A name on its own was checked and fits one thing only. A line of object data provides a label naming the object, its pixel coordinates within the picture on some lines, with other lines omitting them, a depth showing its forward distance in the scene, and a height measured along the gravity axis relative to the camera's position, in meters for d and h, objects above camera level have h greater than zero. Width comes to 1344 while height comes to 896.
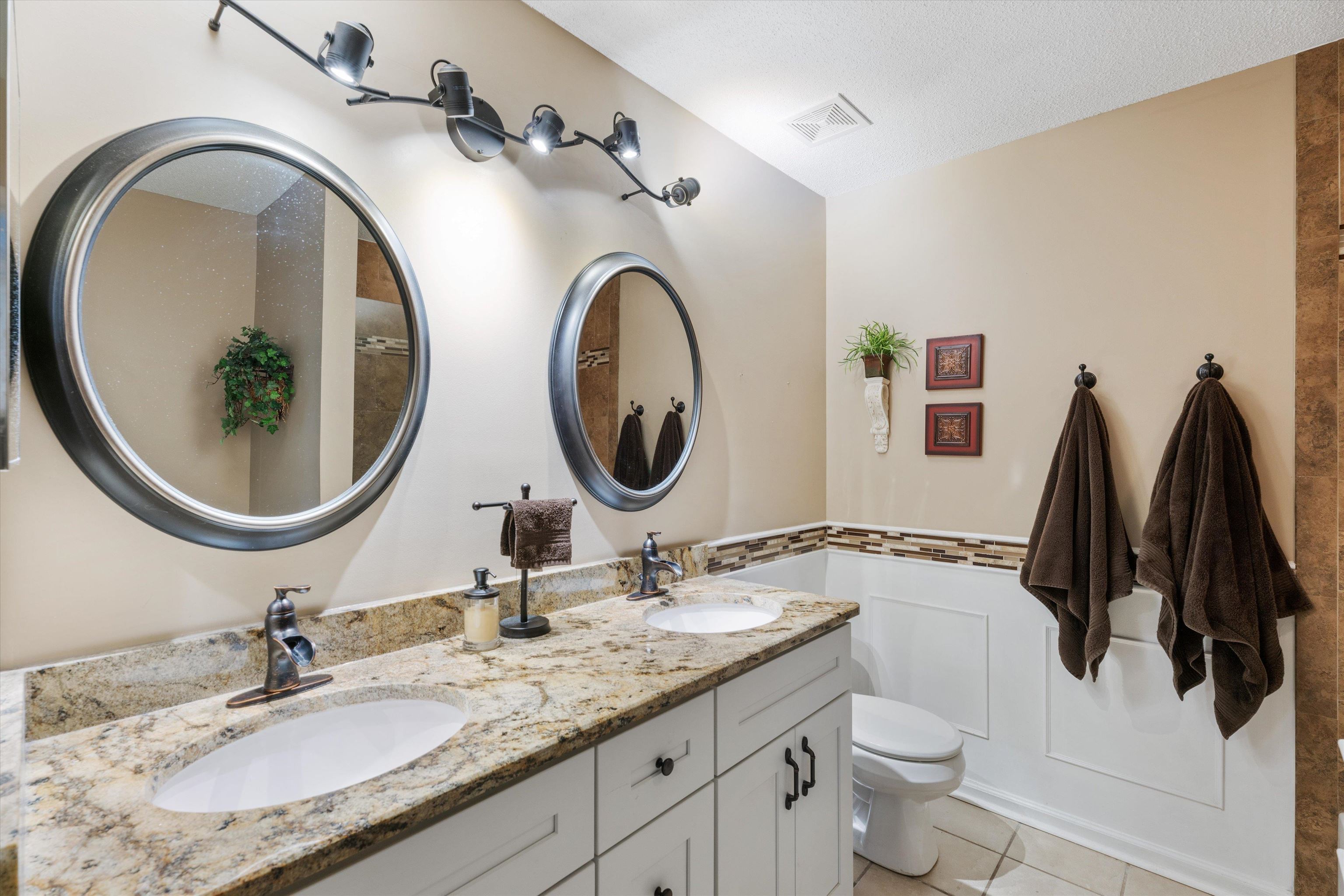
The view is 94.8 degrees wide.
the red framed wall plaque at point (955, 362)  2.34 +0.35
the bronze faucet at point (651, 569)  1.77 -0.34
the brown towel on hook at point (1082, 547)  1.95 -0.30
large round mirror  0.96 +0.20
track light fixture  1.12 +0.75
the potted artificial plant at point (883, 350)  2.50 +0.42
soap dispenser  1.29 -0.36
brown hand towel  1.37 -0.19
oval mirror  1.67 +0.20
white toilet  1.84 -0.98
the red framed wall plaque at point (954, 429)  2.34 +0.09
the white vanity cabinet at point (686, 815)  0.82 -0.62
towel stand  1.37 -0.40
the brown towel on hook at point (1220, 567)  1.72 -0.32
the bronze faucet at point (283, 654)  1.03 -0.35
